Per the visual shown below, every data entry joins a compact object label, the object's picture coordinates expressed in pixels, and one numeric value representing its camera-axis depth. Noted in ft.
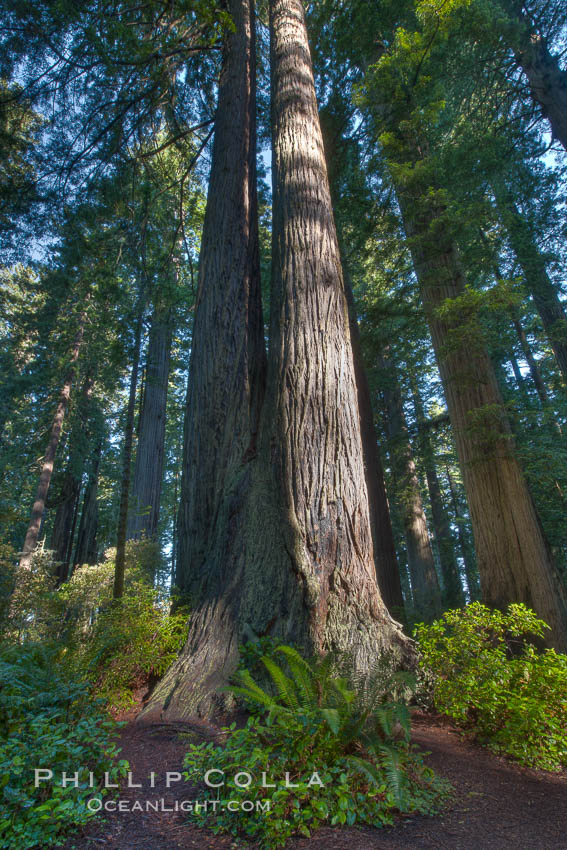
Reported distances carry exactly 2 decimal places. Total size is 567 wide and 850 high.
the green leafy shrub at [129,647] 11.58
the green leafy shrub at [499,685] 8.73
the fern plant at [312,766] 6.07
